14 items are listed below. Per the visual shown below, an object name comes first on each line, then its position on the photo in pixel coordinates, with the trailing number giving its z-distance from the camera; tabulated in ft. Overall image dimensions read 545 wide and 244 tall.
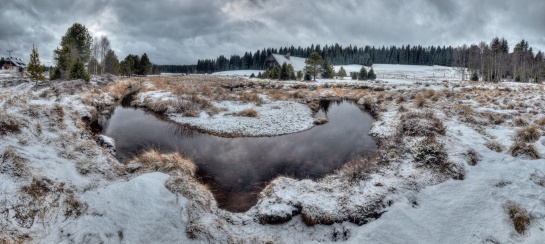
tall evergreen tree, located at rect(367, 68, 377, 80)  229.66
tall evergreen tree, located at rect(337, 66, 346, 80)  255.80
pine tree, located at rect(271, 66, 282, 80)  220.23
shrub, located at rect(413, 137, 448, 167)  28.89
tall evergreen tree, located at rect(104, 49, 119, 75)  259.25
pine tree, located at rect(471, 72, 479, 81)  200.85
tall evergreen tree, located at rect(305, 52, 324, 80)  201.69
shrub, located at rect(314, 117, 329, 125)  60.90
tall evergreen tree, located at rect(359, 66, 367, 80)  222.26
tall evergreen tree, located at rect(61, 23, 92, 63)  169.26
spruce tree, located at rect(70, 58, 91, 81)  103.68
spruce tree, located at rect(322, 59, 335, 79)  249.96
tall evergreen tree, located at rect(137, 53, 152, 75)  265.75
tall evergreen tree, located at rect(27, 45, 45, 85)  101.24
